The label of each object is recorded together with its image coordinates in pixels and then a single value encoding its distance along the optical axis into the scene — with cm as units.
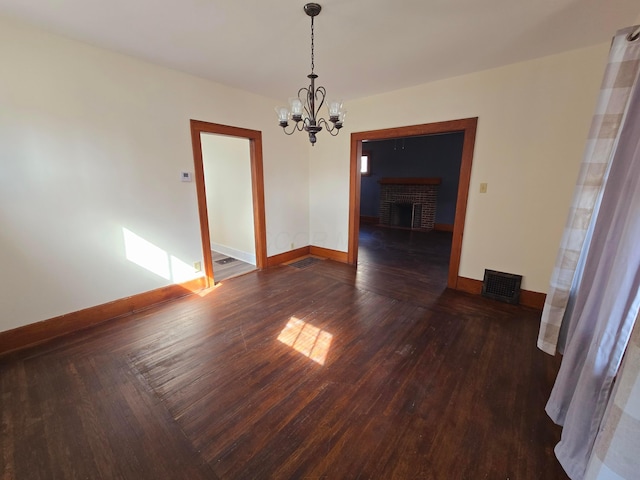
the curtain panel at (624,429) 79
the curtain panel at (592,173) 133
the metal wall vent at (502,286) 290
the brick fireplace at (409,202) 712
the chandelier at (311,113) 203
